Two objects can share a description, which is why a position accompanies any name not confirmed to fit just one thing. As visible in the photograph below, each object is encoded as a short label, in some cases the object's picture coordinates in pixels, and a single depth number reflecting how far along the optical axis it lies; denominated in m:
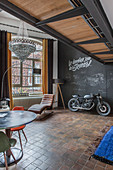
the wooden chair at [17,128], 2.80
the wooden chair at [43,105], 4.91
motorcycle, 5.57
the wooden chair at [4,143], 1.85
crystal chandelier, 3.43
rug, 2.37
